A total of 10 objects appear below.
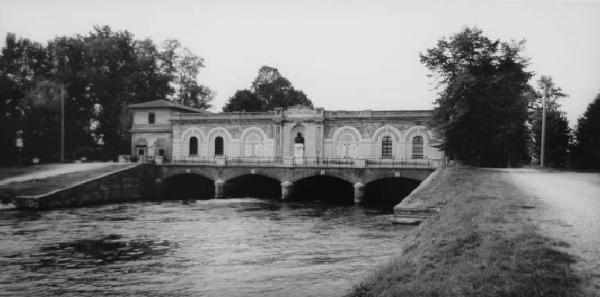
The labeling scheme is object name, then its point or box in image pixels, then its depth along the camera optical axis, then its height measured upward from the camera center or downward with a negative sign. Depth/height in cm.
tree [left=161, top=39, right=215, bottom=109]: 6606 +1096
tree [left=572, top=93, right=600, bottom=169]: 3916 +121
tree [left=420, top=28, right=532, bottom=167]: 3394 +382
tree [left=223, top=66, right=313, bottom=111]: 6831 +858
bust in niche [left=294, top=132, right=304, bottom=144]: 4831 +149
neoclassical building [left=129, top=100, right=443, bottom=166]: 4553 +189
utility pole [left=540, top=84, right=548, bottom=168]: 3338 +177
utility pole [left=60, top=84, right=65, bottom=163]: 4875 +483
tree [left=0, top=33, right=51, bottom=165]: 5112 +800
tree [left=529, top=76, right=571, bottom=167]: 4372 +133
